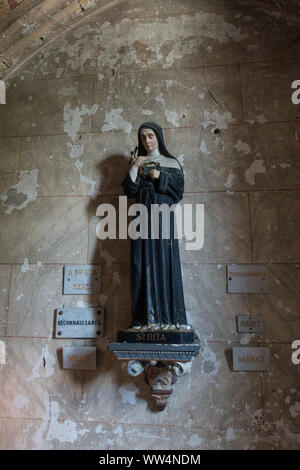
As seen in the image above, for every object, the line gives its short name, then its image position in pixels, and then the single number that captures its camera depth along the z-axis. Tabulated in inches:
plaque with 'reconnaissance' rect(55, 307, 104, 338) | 117.1
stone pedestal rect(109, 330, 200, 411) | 99.0
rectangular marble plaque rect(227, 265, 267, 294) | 115.3
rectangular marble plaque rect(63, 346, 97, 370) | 114.5
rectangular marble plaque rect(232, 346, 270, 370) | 110.1
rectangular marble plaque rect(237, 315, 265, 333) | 112.6
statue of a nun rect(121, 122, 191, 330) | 105.0
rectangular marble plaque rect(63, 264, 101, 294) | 120.2
